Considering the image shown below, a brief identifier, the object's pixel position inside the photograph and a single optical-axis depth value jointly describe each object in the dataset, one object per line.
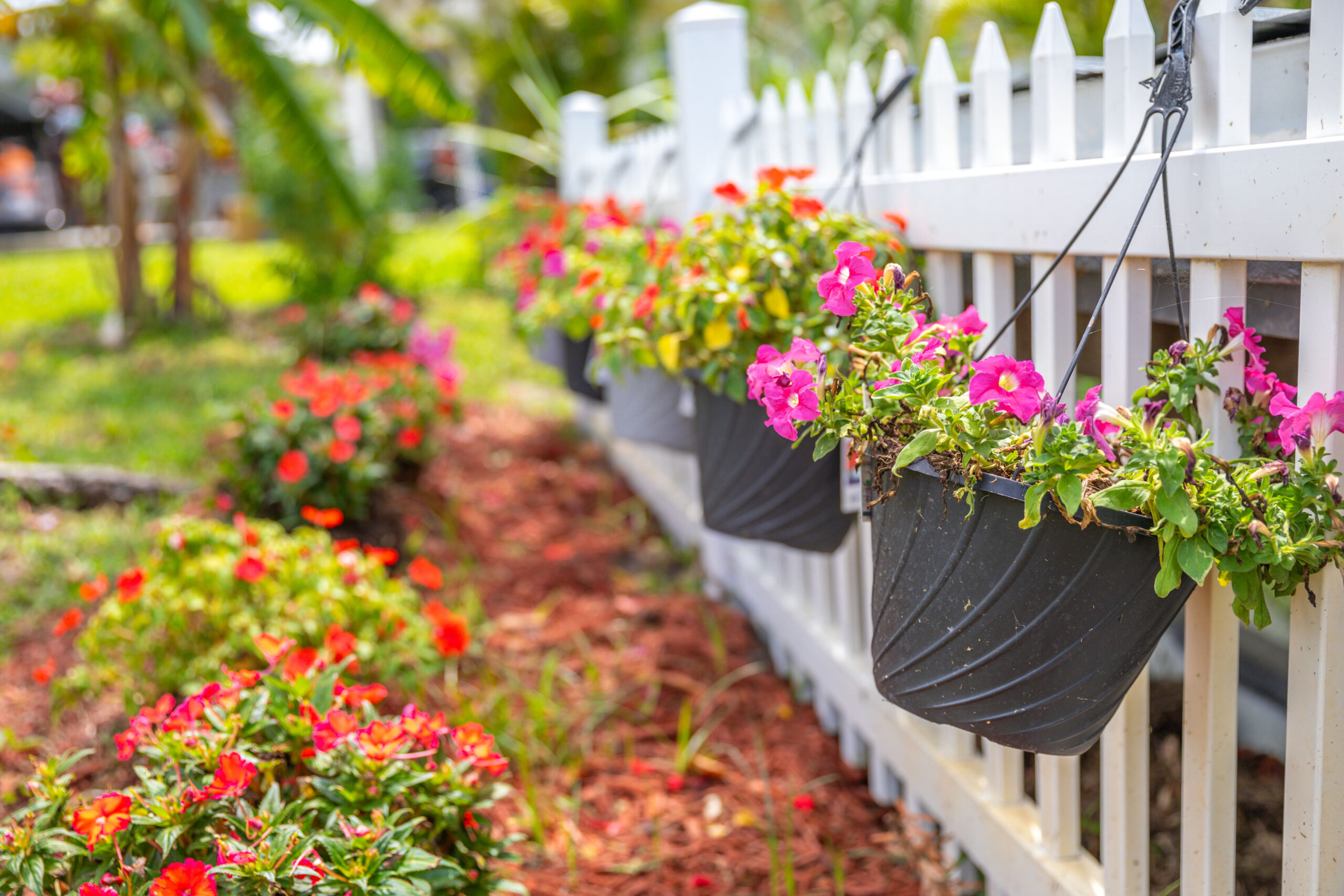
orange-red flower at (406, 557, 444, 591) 2.38
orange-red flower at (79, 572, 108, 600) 2.08
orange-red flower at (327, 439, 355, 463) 2.96
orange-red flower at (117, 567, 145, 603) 2.07
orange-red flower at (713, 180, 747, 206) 1.84
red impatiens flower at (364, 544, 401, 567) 2.31
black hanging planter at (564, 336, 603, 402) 3.04
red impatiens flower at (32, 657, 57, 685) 2.13
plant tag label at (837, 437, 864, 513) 1.63
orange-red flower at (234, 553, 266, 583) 2.13
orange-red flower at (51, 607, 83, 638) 2.07
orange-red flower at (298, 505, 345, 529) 2.38
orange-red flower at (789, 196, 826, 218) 1.76
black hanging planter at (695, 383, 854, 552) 1.70
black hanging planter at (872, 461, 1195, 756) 1.03
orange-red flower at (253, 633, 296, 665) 1.64
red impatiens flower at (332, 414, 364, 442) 3.02
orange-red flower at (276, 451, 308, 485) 2.85
